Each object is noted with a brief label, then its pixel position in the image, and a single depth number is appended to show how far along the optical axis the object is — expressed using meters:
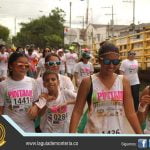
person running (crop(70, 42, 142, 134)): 3.09
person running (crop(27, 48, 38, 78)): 13.58
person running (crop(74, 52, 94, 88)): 9.96
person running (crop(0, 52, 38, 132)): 3.88
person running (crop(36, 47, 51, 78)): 11.59
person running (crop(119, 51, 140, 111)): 9.24
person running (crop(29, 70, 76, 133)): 3.66
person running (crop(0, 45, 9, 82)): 11.61
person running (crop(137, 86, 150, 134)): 3.02
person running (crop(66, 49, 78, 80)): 14.62
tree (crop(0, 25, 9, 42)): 92.43
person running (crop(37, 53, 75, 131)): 4.22
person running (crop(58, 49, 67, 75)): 14.11
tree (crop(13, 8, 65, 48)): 67.77
